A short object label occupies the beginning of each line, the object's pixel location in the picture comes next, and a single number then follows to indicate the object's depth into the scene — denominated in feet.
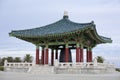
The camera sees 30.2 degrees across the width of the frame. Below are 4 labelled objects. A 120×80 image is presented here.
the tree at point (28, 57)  155.28
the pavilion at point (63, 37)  82.69
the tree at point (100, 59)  143.43
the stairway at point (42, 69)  77.12
